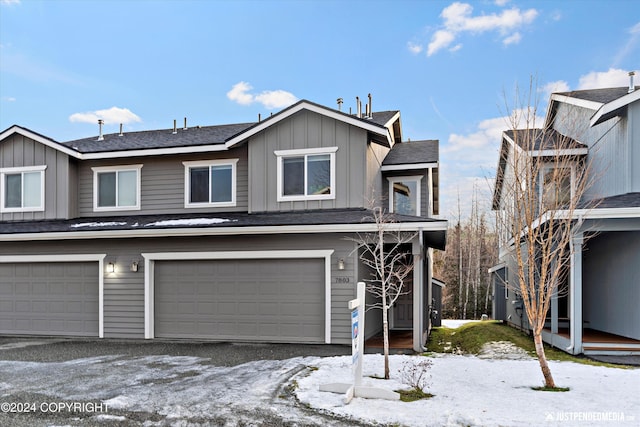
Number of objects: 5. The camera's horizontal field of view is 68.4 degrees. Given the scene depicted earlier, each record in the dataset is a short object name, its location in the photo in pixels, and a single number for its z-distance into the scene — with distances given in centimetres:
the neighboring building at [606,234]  908
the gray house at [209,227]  1067
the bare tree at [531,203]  661
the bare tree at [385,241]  725
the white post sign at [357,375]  614
